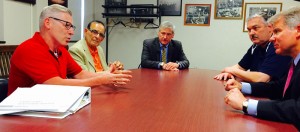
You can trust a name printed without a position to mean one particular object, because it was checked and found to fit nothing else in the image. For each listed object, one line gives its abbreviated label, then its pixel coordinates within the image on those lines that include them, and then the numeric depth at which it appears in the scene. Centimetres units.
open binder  96
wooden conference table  88
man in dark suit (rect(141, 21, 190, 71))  310
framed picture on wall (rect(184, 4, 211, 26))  473
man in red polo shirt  146
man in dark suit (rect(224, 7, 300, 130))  105
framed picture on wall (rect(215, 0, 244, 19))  458
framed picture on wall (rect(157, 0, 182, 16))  480
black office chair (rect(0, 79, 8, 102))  146
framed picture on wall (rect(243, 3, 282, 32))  441
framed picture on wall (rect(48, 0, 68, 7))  369
